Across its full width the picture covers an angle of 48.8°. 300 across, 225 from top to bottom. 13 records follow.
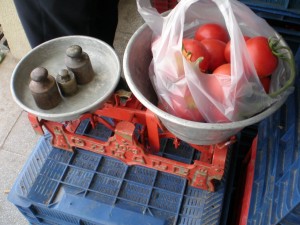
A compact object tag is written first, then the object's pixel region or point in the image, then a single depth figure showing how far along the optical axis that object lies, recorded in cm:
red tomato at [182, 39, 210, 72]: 77
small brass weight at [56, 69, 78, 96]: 94
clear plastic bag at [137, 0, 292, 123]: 72
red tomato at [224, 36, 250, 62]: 82
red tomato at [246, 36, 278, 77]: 76
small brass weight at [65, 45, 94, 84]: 92
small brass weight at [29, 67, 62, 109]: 88
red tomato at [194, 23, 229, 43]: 88
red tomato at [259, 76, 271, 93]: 81
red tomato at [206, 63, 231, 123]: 74
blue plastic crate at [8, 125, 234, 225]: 106
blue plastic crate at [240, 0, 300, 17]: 97
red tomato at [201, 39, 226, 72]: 82
